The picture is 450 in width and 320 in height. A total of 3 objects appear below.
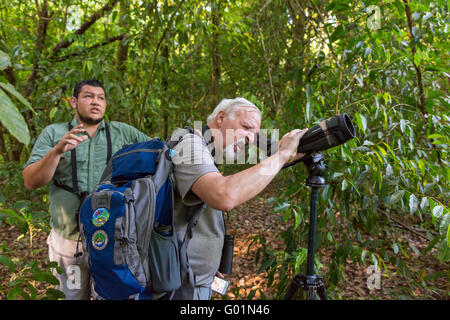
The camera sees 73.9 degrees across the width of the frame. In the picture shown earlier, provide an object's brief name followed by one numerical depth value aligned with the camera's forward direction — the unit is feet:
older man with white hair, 3.22
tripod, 3.72
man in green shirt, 5.44
